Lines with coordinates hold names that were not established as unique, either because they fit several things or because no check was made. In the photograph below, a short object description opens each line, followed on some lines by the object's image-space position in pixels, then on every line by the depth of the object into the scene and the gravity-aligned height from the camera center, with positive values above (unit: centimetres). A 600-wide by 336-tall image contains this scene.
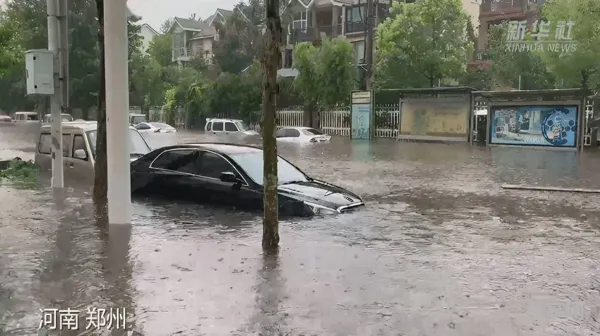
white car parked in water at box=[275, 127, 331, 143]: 3372 -99
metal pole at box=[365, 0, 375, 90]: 3584 +395
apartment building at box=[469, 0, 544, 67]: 4903 +827
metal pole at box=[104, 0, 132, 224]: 887 +4
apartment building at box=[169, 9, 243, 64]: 7575 +953
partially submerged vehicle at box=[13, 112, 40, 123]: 6425 -26
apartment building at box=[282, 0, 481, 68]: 5153 +817
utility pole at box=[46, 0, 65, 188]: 1207 +35
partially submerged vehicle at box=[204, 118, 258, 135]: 4206 -80
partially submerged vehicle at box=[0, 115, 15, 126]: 6078 -65
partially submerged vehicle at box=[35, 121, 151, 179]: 1354 -72
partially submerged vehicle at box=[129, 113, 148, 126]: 5312 -32
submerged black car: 999 -108
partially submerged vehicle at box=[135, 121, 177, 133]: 4611 -92
